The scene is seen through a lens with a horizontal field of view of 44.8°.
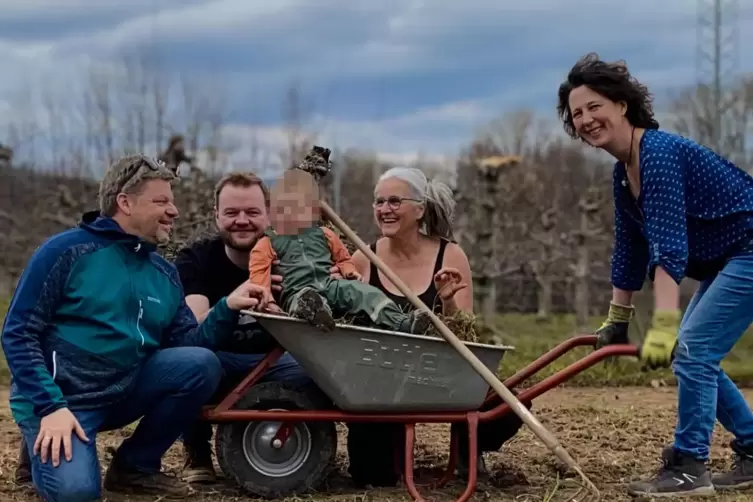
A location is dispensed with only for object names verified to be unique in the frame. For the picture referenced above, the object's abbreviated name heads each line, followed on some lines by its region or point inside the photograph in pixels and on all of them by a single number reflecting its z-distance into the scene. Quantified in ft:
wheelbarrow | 10.27
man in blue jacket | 9.93
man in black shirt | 11.71
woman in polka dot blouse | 10.52
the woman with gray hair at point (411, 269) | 11.67
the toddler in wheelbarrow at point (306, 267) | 10.54
